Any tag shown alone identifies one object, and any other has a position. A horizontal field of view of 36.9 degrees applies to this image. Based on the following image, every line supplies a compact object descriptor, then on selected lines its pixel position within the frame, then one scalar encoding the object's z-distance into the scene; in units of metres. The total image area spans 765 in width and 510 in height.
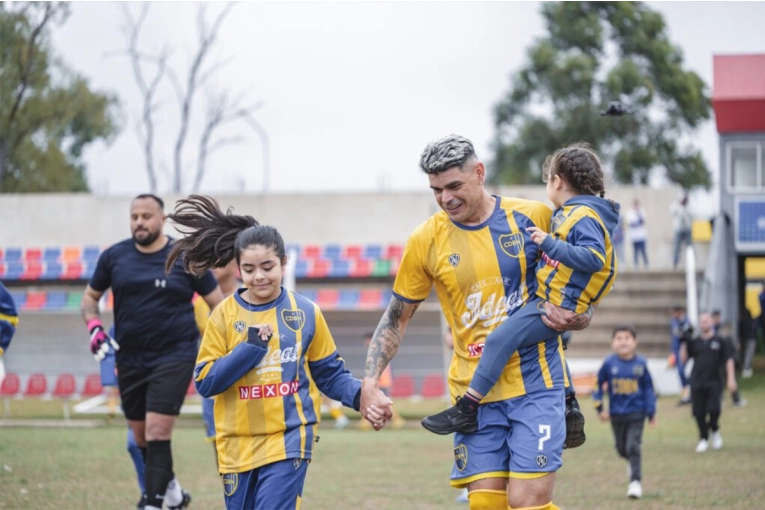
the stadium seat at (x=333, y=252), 29.25
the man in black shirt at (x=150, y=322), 8.45
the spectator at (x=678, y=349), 21.67
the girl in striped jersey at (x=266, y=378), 5.82
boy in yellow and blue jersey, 11.47
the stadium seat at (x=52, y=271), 28.94
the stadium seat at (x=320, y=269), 28.14
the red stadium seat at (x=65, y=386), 22.33
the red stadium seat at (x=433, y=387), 22.61
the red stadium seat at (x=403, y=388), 22.34
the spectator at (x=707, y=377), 15.43
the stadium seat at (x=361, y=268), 27.81
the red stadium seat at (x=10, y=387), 22.39
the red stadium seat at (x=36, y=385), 22.62
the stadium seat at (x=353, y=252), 29.06
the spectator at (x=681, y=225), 28.53
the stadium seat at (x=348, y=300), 25.67
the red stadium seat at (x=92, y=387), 22.05
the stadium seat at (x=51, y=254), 29.98
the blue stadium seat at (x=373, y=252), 28.56
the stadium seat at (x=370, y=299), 25.65
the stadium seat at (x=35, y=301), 27.53
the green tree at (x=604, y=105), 38.19
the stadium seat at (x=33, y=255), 30.09
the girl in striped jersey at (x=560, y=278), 5.56
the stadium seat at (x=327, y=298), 26.32
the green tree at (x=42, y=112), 27.14
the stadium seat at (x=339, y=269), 28.09
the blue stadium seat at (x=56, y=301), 27.50
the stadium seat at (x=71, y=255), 29.86
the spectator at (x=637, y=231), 29.23
